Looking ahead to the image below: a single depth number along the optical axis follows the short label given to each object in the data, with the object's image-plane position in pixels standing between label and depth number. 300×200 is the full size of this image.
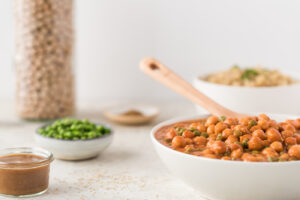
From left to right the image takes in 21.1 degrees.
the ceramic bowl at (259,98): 1.19
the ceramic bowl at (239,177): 0.91
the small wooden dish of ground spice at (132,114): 1.31
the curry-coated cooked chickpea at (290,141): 0.96
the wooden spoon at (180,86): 1.10
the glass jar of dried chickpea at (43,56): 1.28
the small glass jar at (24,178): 0.98
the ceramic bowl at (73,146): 1.10
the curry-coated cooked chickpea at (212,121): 1.01
